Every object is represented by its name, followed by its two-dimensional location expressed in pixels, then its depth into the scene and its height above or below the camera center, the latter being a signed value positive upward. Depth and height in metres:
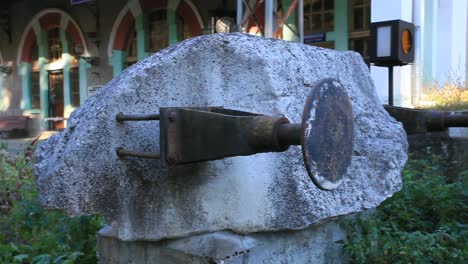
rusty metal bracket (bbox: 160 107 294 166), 1.64 -0.09
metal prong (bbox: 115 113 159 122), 1.84 -0.03
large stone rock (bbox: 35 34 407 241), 2.01 -0.23
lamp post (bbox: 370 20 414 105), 4.59 +0.57
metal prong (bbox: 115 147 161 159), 1.87 -0.17
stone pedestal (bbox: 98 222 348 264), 2.00 -0.58
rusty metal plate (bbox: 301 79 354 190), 1.53 -0.08
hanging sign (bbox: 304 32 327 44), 10.21 +1.39
